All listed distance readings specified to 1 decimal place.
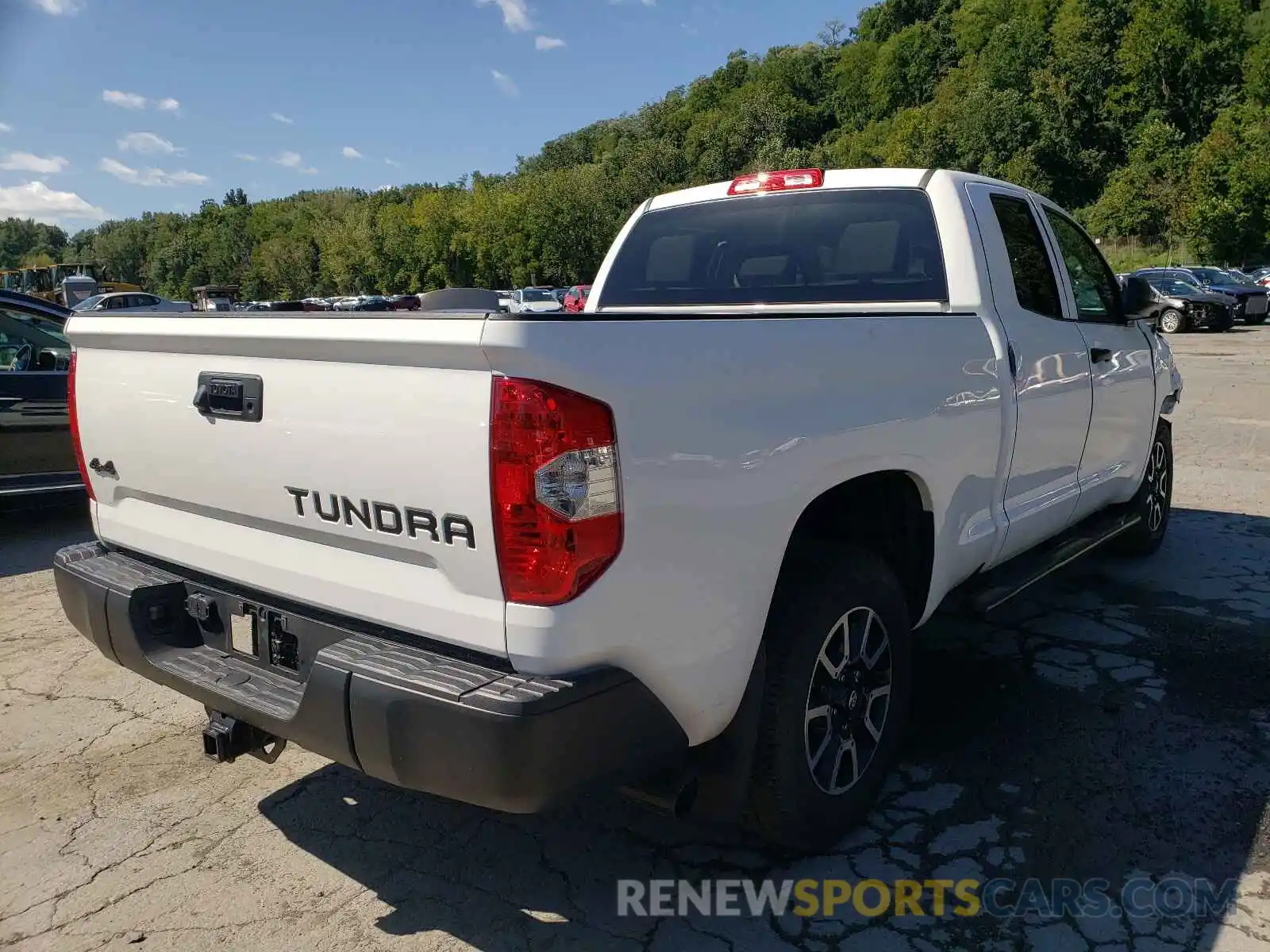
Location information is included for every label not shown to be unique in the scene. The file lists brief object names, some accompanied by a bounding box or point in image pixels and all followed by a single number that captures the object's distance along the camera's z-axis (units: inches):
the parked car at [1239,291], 1044.5
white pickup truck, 75.9
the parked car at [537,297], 1354.6
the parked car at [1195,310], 971.3
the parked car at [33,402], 257.6
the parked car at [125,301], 898.9
